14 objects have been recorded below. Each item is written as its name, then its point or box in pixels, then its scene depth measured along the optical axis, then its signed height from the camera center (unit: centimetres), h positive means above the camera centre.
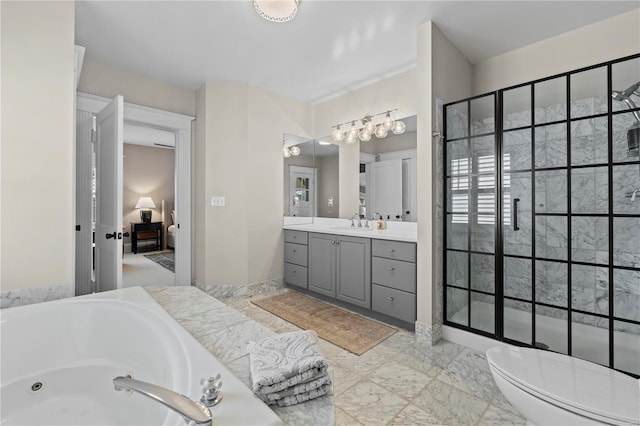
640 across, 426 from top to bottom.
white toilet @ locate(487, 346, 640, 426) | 98 -66
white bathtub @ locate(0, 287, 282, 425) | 128 -73
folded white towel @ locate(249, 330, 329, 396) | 91 -52
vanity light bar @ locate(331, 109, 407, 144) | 303 +94
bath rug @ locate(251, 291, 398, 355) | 232 -101
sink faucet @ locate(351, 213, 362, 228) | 340 -7
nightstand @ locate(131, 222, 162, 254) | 627 -49
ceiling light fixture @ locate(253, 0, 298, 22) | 181 +130
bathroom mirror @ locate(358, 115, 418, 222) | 287 +39
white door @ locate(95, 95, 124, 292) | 215 +12
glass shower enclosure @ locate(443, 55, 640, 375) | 172 -1
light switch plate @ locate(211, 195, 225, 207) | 329 +13
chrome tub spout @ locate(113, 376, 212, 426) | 74 -51
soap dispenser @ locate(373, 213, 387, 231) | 318 -12
